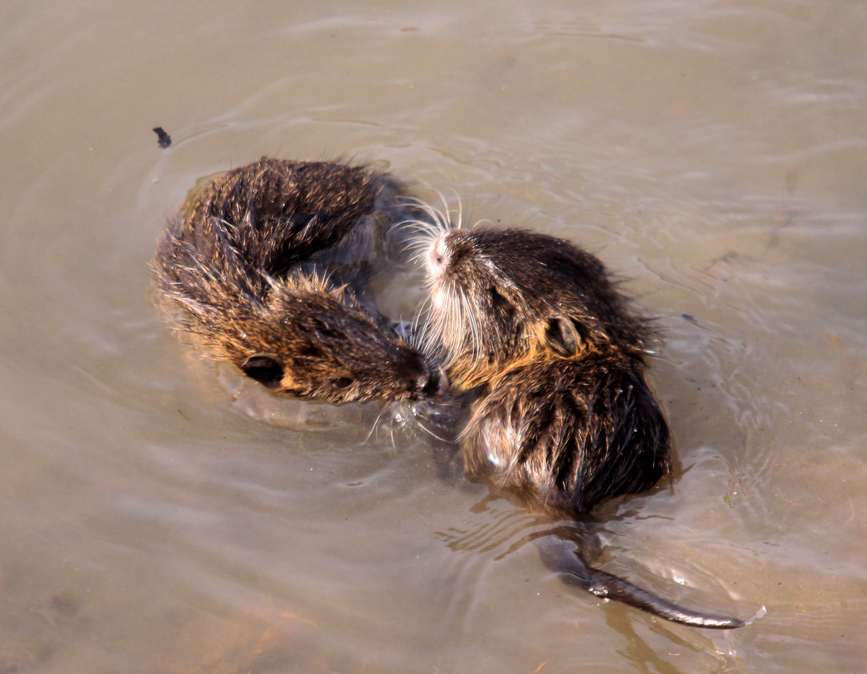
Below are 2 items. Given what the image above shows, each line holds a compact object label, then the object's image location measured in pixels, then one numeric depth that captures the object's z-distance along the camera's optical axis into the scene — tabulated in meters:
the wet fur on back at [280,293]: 6.55
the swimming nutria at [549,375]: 5.68
